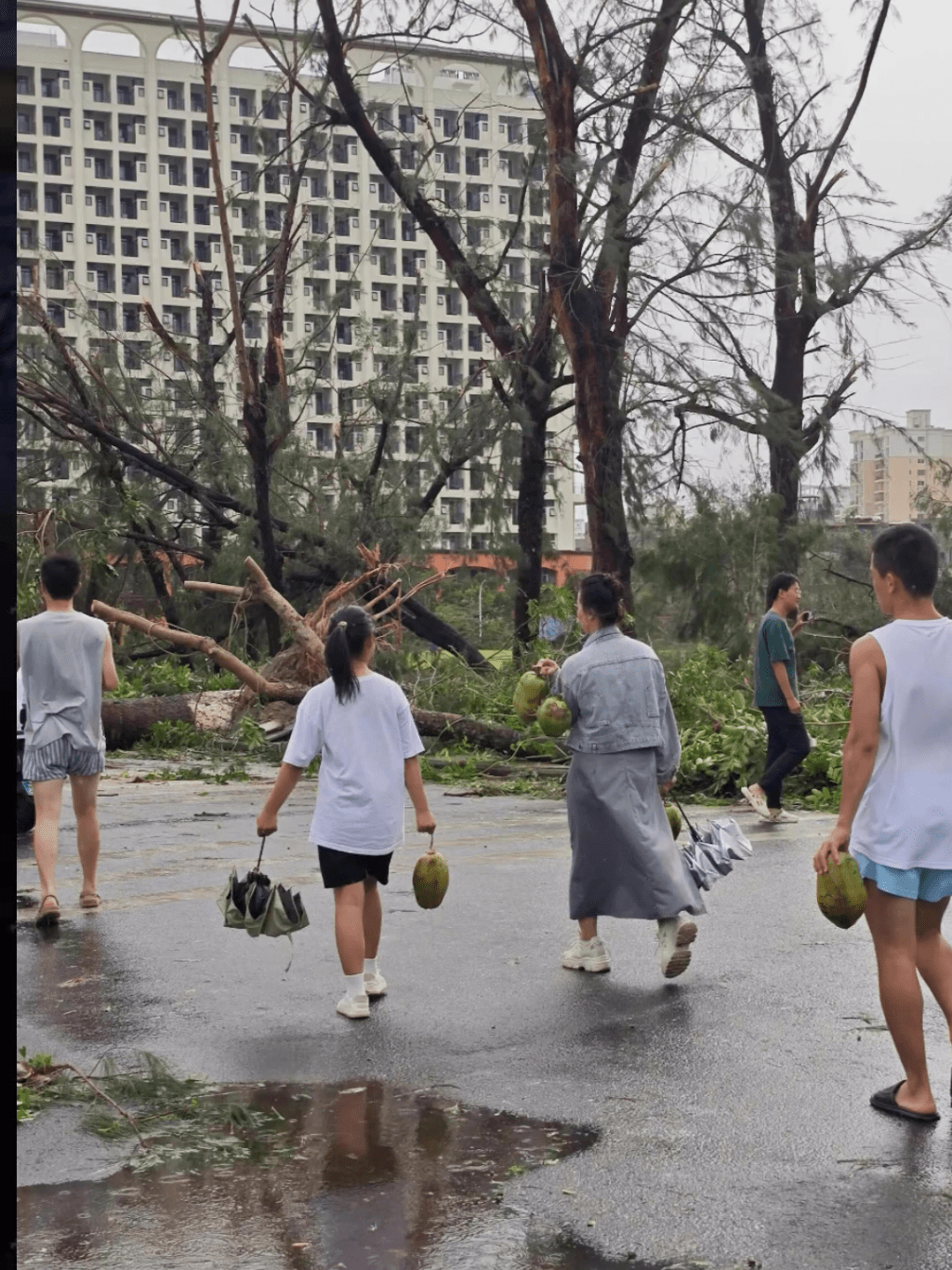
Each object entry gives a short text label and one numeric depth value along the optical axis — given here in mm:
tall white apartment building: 110250
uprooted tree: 16719
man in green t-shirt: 11062
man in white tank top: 4645
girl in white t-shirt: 6078
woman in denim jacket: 6594
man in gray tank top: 8031
